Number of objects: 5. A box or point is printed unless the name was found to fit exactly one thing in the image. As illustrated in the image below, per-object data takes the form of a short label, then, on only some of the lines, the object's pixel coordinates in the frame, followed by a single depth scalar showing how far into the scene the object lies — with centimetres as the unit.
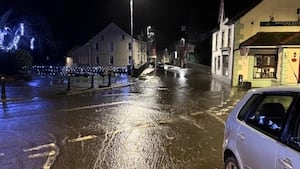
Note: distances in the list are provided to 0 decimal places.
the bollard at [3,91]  1125
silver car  213
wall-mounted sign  1685
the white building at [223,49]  1857
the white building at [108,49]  4475
